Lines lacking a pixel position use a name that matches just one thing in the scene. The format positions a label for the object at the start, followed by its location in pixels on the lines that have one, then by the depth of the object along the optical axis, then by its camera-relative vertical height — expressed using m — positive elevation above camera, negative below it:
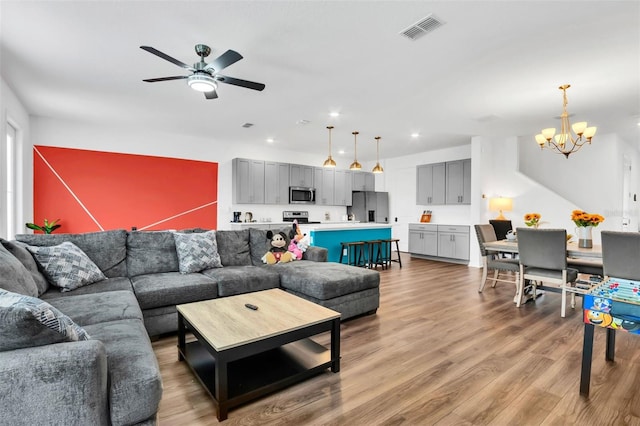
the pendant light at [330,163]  5.54 +0.85
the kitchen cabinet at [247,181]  6.69 +0.62
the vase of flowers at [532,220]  4.10 -0.10
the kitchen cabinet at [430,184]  7.37 +0.68
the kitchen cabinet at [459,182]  6.82 +0.68
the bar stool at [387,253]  6.35 -0.87
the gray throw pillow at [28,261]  2.33 -0.41
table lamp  6.22 +0.16
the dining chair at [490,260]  4.09 -0.66
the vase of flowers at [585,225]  3.56 -0.14
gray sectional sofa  1.09 -0.67
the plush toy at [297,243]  4.01 -0.44
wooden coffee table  1.76 -0.81
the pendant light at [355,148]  5.88 +1.52
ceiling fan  2.65 +1.22
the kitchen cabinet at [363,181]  8.71 +0.84
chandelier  3.71 +1.00
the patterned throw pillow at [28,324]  1.07 -0.42
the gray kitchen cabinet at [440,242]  6.70 -0.69
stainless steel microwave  7.46 +0.38
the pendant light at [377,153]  6.17 +1.51
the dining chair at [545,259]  3.37 -0.52
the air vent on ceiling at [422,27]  2.42 +1.50
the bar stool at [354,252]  5.52 -0.76
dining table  3.30 -0.43
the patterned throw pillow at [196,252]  3.32 -0.47
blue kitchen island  5.21 -0.42
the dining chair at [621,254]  2.79 -0.38
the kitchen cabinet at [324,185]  7.93 +0.66
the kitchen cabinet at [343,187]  8.30 +0.63
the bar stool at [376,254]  6.02 -0.86
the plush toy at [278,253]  3.79 -0.53
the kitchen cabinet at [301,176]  7.45 +0.85
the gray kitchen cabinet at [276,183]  7.08 +0.64
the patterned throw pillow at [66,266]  2.55 -0.49
